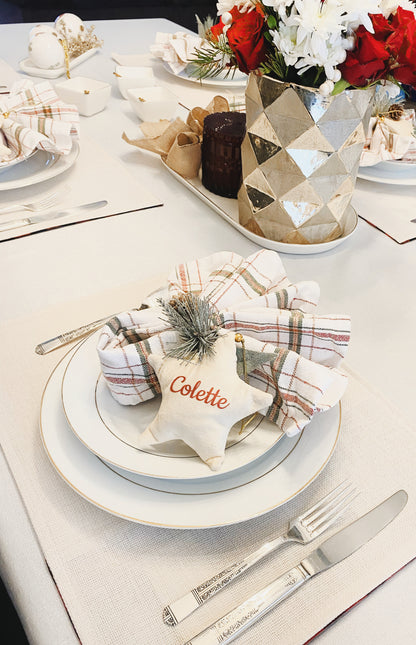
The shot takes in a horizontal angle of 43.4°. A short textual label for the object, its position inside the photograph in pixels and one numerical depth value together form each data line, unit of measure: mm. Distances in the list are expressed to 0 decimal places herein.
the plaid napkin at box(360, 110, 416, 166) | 872
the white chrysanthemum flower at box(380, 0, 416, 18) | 591
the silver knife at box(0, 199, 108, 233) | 760
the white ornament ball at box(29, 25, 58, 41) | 1293
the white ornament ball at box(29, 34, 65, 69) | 1252
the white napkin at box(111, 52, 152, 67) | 1379
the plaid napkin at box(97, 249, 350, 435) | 426
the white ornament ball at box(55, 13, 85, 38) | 1365
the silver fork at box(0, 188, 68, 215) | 794
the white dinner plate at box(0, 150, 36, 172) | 811
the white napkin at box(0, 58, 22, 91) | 1229
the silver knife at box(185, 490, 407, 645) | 349
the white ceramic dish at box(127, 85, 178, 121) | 1060
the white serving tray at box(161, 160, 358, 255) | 741
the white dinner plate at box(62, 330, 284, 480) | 403
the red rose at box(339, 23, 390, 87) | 552
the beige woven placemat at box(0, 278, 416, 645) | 362
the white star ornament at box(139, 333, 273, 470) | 396
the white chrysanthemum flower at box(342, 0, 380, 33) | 522
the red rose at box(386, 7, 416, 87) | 555
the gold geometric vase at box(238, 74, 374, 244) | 622
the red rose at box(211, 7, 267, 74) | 600
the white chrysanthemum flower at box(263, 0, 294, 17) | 537
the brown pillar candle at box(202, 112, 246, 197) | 800
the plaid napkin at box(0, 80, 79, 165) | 832
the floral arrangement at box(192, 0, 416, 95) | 527
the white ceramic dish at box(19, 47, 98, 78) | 1287
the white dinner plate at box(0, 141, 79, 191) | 824
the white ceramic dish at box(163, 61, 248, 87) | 1284
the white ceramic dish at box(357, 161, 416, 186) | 896
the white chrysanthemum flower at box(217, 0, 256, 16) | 630
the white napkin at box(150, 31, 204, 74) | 1288
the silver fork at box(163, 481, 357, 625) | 364
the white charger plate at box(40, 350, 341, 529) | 391
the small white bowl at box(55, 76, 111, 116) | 1099
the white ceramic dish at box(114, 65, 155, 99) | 1172
